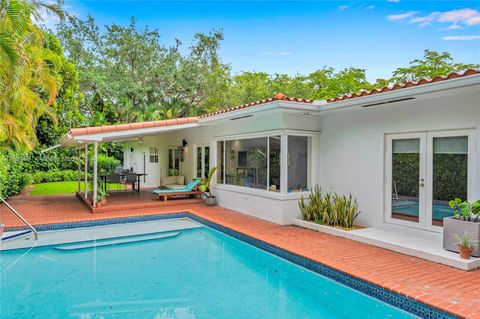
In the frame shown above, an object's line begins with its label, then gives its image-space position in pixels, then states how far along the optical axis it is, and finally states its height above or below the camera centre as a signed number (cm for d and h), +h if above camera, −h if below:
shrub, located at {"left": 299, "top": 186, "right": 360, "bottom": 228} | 1010 -154
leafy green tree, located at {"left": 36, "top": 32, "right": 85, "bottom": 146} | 1980 +326
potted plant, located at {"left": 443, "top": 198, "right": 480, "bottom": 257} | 700 -134
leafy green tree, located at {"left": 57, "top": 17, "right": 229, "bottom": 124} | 2630 +696
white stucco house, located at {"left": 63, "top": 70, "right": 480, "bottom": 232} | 791 +35
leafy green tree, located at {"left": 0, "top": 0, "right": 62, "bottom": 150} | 1070 +315
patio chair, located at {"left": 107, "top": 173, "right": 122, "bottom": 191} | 1788 -112
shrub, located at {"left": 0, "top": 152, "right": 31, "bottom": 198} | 1434 -104
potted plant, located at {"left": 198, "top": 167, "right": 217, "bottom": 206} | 1515 -147
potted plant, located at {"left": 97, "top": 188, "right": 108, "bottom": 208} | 1371 -170
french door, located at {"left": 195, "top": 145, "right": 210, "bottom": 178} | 1686 -16
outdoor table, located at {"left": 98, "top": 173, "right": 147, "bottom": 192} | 1706 -115
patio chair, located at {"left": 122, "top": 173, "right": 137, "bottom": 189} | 1800 -113
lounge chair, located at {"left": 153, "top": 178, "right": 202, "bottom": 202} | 1548 -157
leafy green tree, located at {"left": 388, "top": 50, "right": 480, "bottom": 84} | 2923 +835
